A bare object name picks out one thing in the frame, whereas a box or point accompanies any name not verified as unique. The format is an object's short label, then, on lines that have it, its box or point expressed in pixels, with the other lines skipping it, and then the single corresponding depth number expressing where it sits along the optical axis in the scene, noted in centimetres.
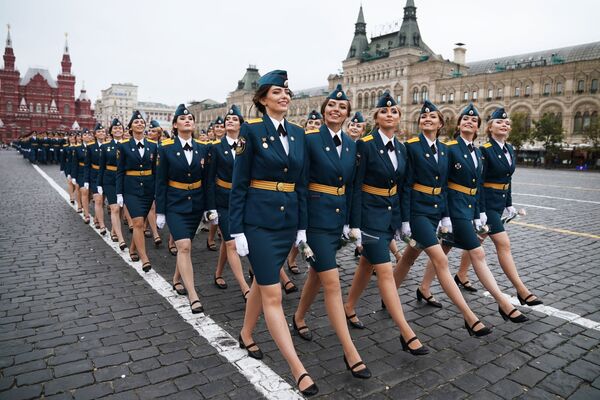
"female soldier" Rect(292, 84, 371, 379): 396
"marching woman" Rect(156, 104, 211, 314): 568
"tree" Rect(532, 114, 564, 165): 4300
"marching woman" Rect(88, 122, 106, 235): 996
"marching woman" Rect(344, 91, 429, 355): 432
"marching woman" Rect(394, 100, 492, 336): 476
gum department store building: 4741
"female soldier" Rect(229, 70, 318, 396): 378
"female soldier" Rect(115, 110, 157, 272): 716
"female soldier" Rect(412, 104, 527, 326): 506
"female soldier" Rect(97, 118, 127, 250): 855
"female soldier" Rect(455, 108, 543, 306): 567
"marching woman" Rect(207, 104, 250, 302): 613
